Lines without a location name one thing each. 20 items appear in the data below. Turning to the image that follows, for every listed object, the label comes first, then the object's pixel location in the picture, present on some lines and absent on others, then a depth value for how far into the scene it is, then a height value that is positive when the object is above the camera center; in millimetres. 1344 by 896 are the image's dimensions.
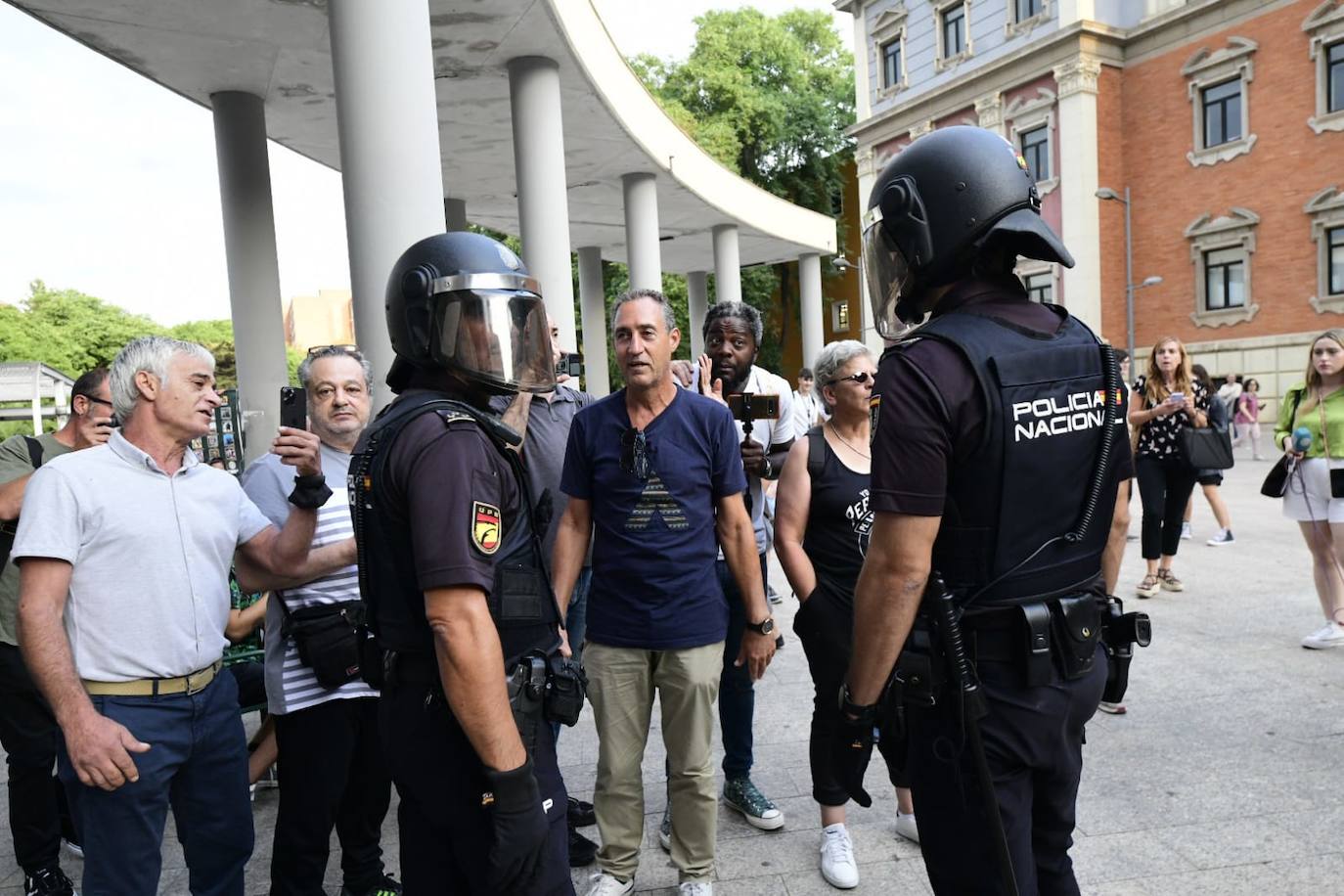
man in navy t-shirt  3117 -671
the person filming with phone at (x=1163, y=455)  6918 -735
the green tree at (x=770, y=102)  35125 +11888
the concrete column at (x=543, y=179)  9195 +2404
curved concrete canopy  7656 +3544
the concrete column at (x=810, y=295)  22422 +2298
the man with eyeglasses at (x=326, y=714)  2914 -1046
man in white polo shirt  2320 -561
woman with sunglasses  3251 -611
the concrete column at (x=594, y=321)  19036 +1737
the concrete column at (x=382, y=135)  5516 +1749
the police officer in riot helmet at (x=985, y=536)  1821 -353
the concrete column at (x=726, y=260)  17891 +2640
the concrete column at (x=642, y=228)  13375 +2555
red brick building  22781 +6258
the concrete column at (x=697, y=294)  24203 +2721
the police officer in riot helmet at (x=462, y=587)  1827 -410
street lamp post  23766 +2335
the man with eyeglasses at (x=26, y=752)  3281 -1264
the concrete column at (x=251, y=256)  9328 +1728
